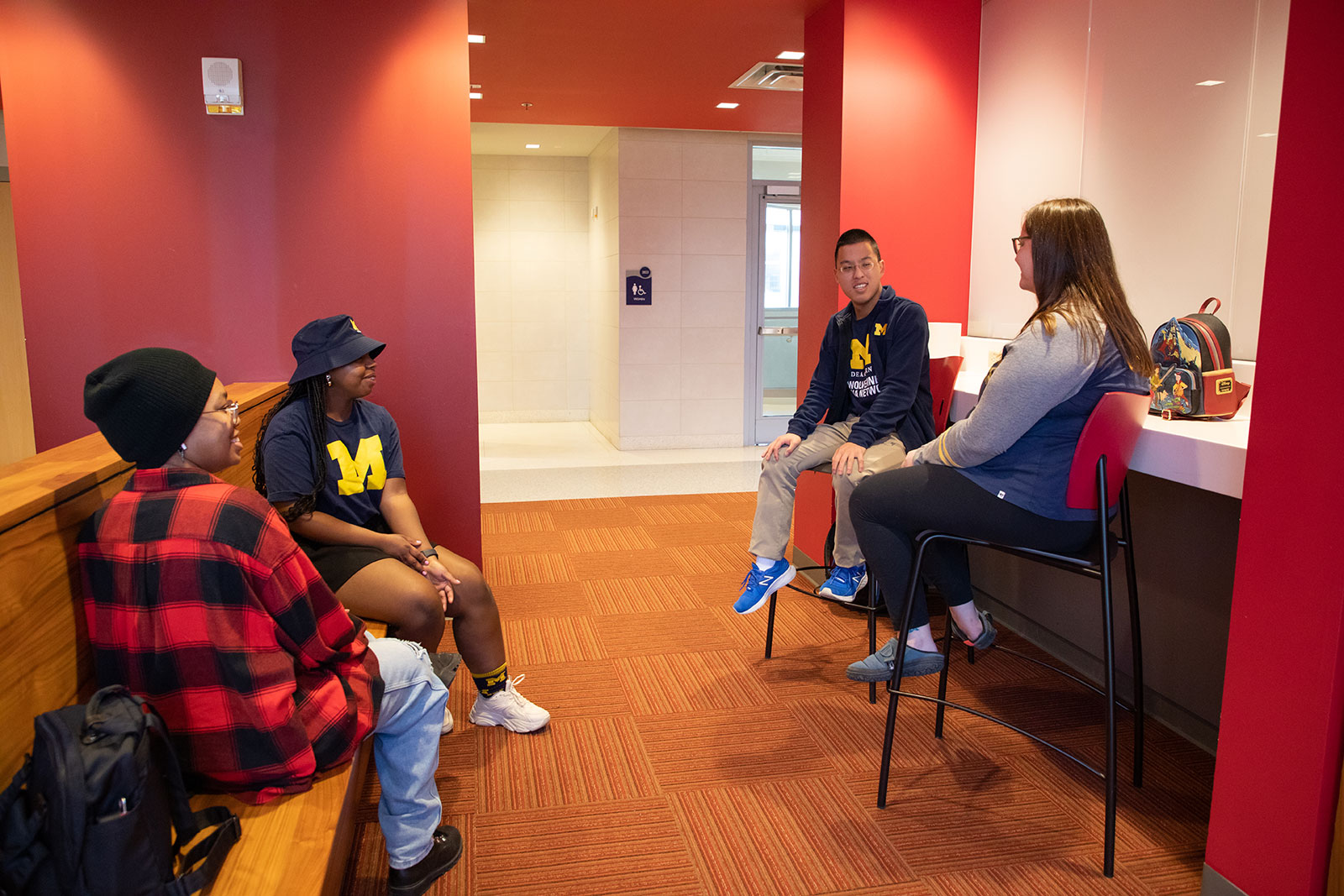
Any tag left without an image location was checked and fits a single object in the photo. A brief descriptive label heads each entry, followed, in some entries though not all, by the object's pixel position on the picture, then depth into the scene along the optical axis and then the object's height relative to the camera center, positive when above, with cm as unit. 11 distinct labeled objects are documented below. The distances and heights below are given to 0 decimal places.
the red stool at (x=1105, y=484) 209 -45
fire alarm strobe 345 +73
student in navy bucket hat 246 -64
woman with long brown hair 217 -28
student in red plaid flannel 143 -50
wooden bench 133 -57
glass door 811 -19
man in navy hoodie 294 -46
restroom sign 782 -2
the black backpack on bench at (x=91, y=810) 108 -62
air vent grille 536 +122
